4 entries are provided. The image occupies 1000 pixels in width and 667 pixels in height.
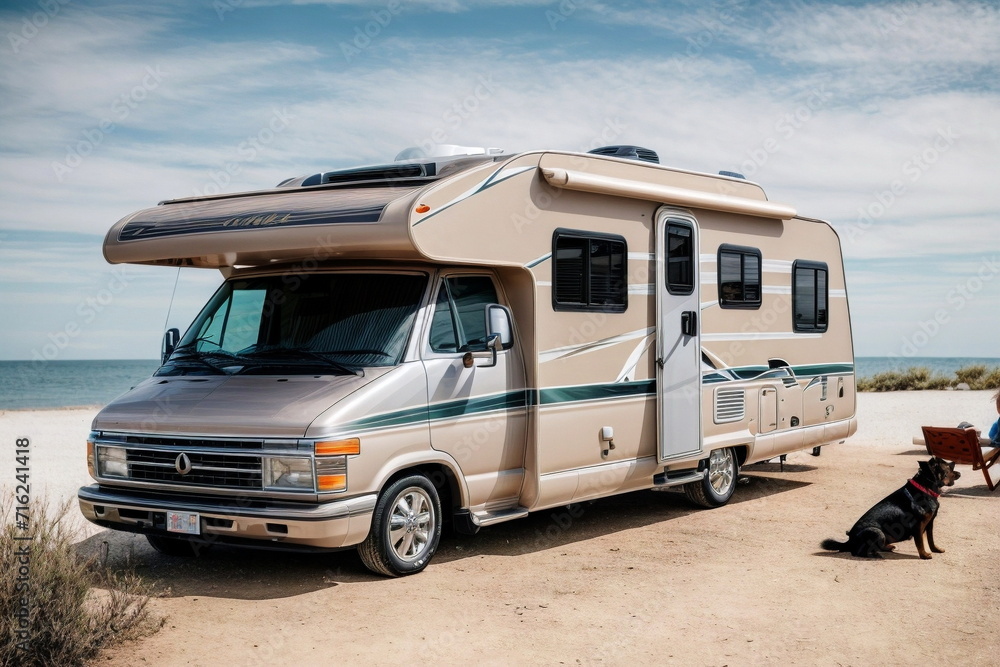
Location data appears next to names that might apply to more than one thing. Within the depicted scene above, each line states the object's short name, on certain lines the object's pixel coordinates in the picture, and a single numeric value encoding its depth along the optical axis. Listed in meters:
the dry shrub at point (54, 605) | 5.29
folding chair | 11.23
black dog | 8.16
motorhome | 6.96
